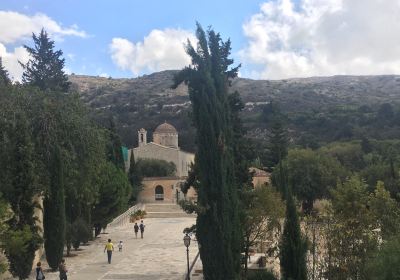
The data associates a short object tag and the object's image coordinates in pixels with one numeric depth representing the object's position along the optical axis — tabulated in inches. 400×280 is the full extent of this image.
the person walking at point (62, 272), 705.6
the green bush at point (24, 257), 712.4
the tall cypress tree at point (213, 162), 612.1
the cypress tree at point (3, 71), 1212.4
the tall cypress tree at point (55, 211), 811.4
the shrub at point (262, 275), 705.6
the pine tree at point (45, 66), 1401.3
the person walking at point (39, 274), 680.4
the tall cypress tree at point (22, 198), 724.0
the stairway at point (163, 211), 2118.6
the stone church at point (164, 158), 2427.4
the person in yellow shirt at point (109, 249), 920.9
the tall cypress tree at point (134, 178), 2291.6
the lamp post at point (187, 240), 722.2
